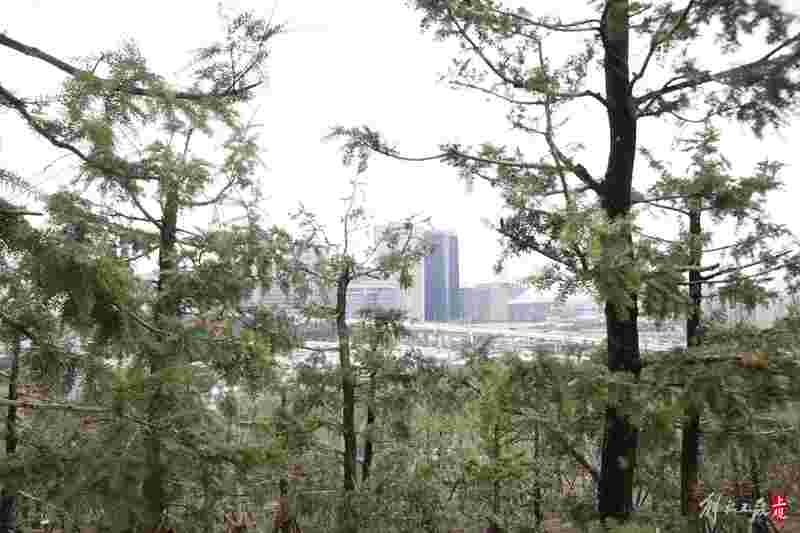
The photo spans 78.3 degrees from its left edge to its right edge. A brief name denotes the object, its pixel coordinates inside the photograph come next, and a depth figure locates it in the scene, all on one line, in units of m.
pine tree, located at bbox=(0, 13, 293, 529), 2.08
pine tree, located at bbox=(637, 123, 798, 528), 3.44
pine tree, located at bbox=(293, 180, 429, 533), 5.29
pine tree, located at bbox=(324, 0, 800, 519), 2.67
